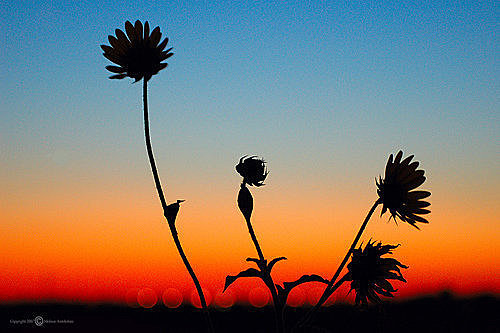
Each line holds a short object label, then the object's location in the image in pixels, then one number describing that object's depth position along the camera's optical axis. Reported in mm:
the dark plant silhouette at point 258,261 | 2307
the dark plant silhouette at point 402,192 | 2752
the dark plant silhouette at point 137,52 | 2660
